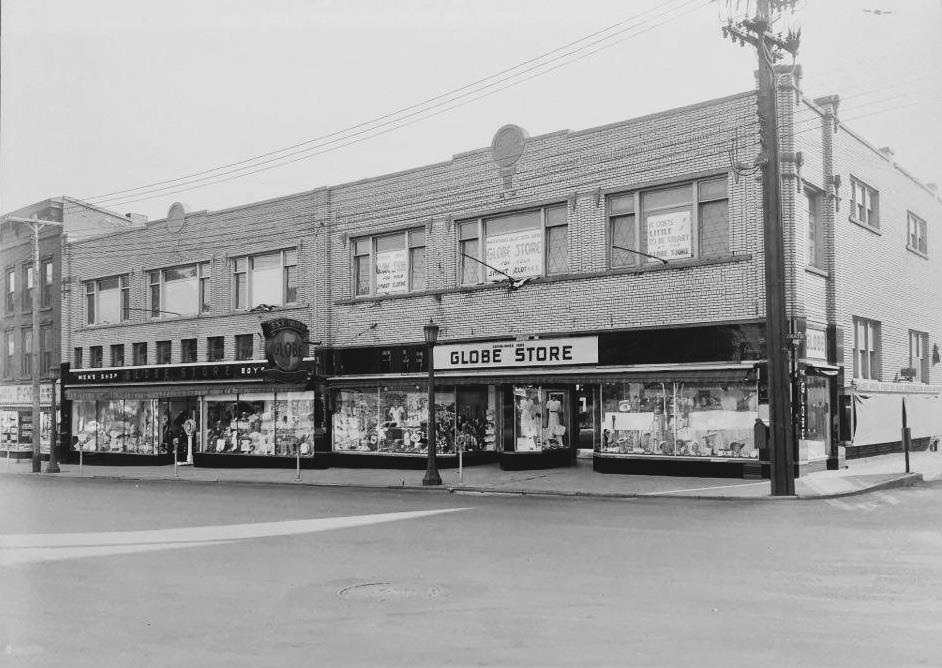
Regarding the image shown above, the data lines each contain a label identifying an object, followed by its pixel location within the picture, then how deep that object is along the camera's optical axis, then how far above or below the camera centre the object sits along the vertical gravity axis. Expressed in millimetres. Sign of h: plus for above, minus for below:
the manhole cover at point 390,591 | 8633 -1996
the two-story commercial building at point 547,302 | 21422 +2192
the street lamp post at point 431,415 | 21859 -781
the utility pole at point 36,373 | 30484 +425
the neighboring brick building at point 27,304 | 37969 +3473
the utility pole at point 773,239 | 17656 +2672
